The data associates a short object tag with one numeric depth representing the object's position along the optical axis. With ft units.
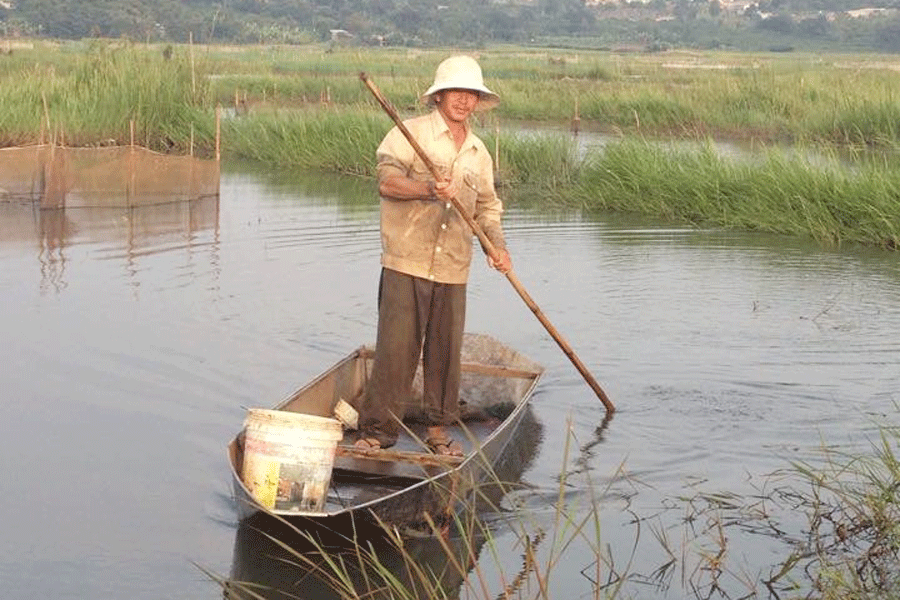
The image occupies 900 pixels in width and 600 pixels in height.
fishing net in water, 49.65
